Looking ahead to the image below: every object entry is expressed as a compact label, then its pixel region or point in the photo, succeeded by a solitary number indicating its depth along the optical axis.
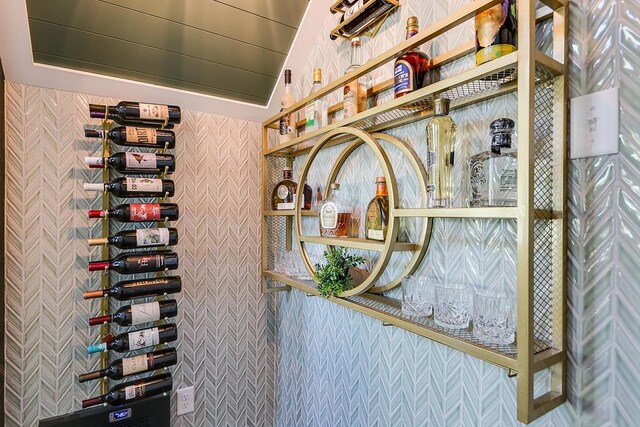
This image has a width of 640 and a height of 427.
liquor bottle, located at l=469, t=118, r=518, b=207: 0.78
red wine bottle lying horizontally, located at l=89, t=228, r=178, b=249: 1.36
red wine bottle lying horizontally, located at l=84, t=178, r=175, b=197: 1.36
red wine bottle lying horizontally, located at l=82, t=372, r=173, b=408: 1.34
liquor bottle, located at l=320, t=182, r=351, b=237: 1.25
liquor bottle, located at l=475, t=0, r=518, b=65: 0.75
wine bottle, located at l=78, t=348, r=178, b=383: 1.35
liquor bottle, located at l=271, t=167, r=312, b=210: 1.55
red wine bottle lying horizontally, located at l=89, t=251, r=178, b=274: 1.34
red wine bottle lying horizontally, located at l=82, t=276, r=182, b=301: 1.36
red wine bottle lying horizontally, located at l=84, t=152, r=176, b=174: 1.35
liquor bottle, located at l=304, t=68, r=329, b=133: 1.40
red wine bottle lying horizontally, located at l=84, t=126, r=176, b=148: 1.39
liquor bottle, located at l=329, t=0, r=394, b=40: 1.18
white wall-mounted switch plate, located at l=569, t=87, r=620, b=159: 0.69
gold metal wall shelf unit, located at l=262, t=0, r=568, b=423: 0.67
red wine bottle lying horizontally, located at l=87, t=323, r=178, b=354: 1.34
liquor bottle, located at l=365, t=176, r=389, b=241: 1.09
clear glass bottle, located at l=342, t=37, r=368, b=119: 1.20
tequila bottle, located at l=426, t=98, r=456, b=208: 0.93
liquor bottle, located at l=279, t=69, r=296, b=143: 1.56
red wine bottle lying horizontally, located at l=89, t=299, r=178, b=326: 1.36
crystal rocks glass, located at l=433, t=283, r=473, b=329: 0.87
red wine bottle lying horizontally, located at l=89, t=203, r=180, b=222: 1.38
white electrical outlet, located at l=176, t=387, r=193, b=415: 1.63
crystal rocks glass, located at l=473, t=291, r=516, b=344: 0.78
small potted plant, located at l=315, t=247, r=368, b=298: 1.17
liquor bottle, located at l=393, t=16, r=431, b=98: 0.96
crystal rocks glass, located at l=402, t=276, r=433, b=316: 0.96
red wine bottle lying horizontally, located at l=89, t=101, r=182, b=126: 1.35
